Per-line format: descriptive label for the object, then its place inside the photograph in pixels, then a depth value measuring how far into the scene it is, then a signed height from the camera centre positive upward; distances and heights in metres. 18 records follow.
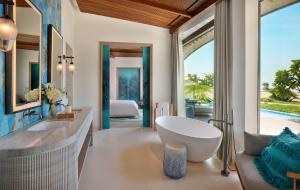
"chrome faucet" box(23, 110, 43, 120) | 1.43 -0.20
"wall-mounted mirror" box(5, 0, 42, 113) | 1.21 +0.33
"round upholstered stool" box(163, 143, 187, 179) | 1.87 -0.93
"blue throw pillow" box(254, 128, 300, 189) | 1.17 -0.61
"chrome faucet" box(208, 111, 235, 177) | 2.01 -0.79
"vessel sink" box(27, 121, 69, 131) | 1.48 -0.35
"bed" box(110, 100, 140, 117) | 4.84 -0.53
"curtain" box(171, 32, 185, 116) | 3.82 +0.51
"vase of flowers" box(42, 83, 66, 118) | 1.67 -0.02
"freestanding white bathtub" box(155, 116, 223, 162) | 2.04 -0.71
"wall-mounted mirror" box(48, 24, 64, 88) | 1.96 +0.59
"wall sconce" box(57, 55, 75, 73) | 2.63 +0.52
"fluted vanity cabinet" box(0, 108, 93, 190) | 0.92 -0.47
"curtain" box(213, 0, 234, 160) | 2.24 +0.41
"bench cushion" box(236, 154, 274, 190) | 1.22 -0.79
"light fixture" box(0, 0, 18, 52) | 0.89 +0.42
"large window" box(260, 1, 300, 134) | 1.82 +0.40
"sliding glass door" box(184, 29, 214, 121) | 3.11 +0.42
